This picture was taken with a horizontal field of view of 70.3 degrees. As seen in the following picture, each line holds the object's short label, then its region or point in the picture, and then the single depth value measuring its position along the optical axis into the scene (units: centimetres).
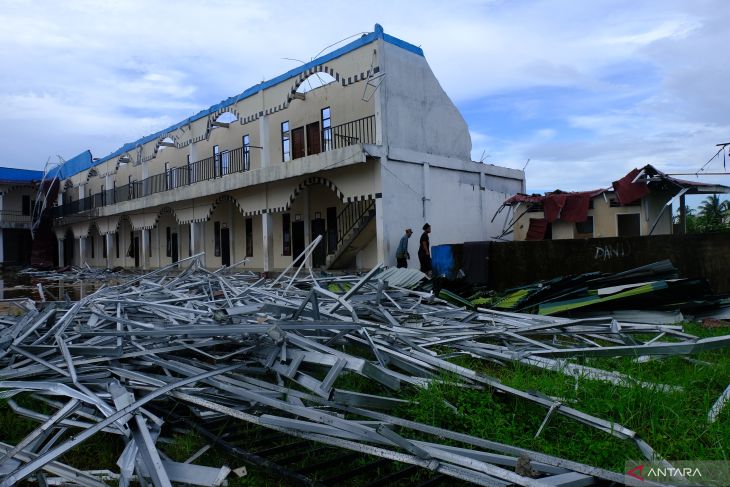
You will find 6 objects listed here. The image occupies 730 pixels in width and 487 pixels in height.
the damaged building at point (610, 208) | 1395
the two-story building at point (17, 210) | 3694
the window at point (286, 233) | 2042
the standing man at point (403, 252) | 1332
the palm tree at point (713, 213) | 2329
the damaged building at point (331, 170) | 1448
